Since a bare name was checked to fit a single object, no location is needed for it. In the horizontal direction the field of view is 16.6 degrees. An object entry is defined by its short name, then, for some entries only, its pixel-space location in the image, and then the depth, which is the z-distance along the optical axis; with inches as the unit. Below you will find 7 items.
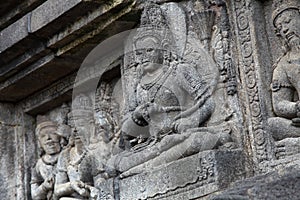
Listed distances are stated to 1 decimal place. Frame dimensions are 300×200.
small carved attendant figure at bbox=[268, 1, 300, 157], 228.0
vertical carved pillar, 234.6
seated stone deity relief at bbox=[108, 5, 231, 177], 242.5
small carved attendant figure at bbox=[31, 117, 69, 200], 313.6
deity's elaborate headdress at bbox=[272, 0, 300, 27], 237.7
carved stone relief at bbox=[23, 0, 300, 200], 232.8
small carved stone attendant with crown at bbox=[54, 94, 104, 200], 292.0
